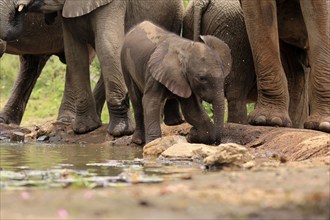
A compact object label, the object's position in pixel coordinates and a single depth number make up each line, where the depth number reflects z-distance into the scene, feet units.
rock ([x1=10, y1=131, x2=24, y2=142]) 56.13
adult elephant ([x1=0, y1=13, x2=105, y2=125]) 65.67
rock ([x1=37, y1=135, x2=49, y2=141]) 56.54
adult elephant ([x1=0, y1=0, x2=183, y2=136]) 53.04
